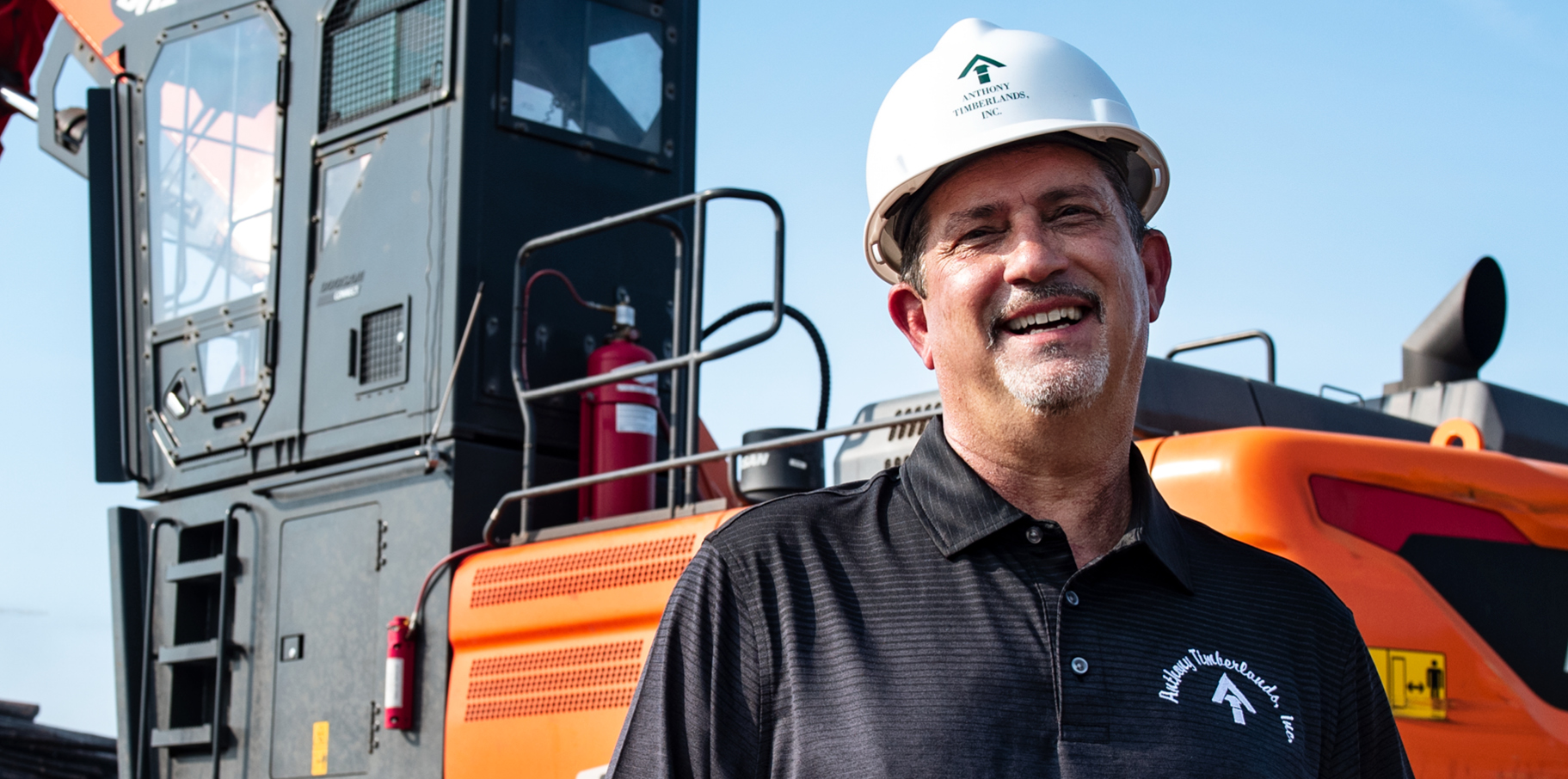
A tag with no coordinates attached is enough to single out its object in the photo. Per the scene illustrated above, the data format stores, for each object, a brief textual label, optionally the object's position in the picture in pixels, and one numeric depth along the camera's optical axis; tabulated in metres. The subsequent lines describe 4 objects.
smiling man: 1.58
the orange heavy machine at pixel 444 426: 3.46
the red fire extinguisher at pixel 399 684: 4.47
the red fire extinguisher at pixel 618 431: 4.73
